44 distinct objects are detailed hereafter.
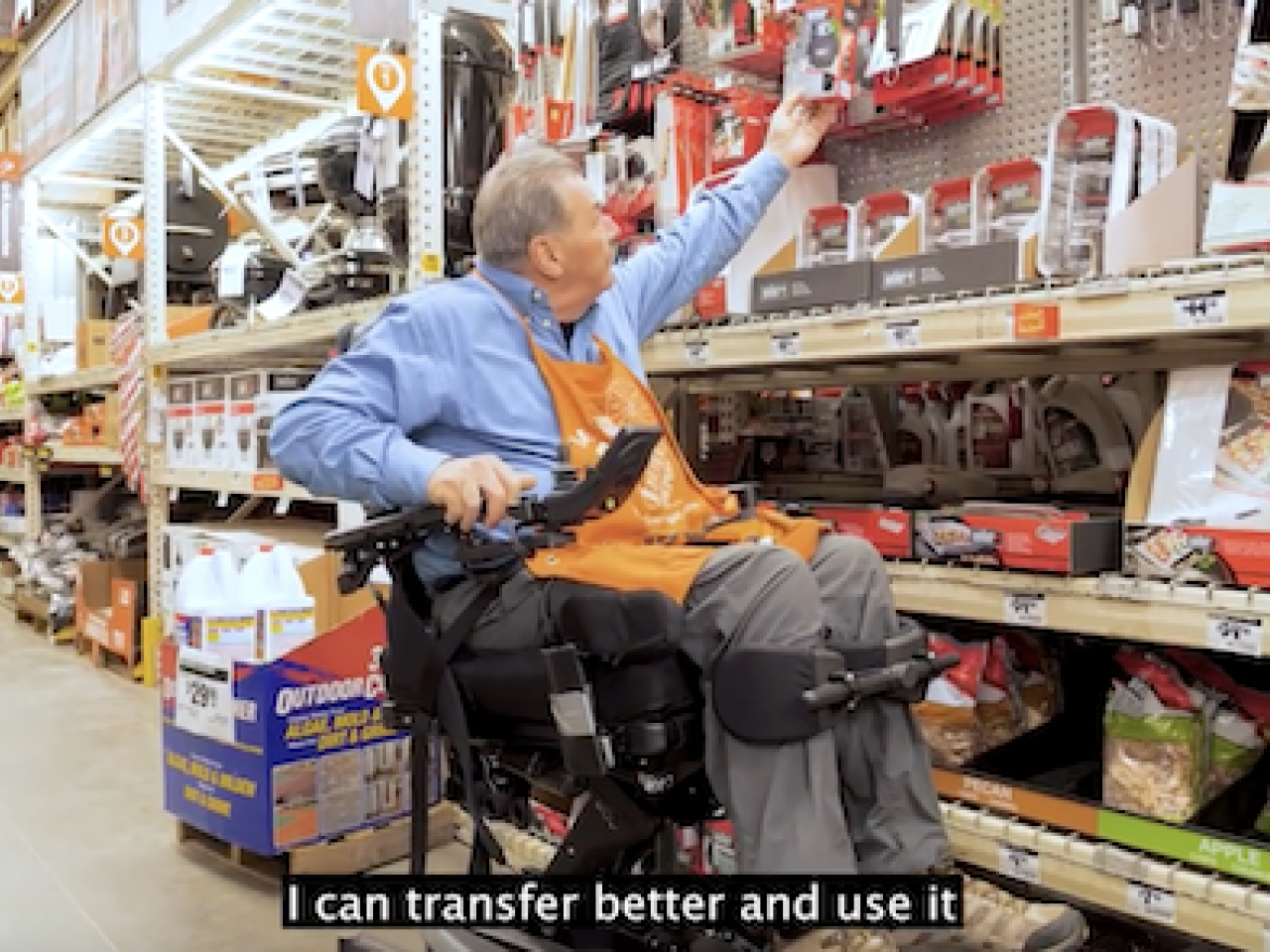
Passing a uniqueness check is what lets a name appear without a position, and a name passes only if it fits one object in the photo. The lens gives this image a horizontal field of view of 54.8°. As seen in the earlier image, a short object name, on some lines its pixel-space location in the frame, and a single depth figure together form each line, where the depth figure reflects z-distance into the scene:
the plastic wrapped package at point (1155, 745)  1.72
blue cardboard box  2.56
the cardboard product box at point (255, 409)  3.75
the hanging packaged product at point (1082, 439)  2.19
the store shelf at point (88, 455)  5.25
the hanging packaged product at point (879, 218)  2.08
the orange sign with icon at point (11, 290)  6.85
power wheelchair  1.33
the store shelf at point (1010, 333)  1.48
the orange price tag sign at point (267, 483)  3.72
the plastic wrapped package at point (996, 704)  2.05
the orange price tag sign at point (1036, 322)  1.64
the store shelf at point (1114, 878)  1.54
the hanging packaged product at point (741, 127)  2.31
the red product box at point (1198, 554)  1.52
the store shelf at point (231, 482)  3.71
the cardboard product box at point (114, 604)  4.74
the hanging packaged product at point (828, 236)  2.19
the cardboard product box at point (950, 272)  1.73
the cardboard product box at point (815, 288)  1.92
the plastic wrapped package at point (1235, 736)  1.76
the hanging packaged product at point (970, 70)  2.14
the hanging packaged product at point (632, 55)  2.57
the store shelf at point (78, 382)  5.39
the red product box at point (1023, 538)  1.70
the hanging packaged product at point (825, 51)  2.12
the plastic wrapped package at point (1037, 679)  2.08
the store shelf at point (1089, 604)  1.53
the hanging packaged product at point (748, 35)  2.30
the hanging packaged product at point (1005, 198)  1.92
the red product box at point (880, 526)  1.97
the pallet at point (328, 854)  2.59
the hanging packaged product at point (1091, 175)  1.77
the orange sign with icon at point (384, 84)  2.87
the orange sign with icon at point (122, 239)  4.93
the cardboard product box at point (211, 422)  4.05
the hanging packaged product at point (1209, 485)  1.56
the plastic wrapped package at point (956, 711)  2.00
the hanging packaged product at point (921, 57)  2.09
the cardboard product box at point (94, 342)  5.86
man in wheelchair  1.34
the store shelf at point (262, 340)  3.29
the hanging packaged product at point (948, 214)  2.00
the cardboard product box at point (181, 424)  4.32
